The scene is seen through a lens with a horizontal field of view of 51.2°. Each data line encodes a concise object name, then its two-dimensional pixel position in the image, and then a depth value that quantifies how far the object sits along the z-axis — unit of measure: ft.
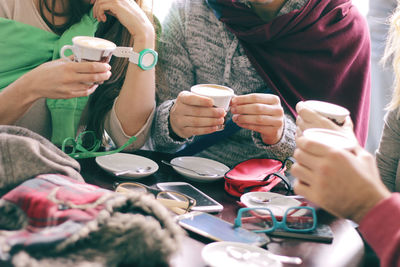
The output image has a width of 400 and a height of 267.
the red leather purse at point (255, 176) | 3.76
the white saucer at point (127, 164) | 3.81
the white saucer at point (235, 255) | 2.56
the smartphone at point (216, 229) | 2.90
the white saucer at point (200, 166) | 3.97
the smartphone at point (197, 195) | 3.36
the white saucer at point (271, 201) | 3.45
